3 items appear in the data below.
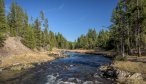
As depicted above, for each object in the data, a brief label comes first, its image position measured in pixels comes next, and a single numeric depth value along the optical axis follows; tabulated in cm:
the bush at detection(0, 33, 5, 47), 2245
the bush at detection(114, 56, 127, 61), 1497
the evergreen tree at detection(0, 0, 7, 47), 2243
